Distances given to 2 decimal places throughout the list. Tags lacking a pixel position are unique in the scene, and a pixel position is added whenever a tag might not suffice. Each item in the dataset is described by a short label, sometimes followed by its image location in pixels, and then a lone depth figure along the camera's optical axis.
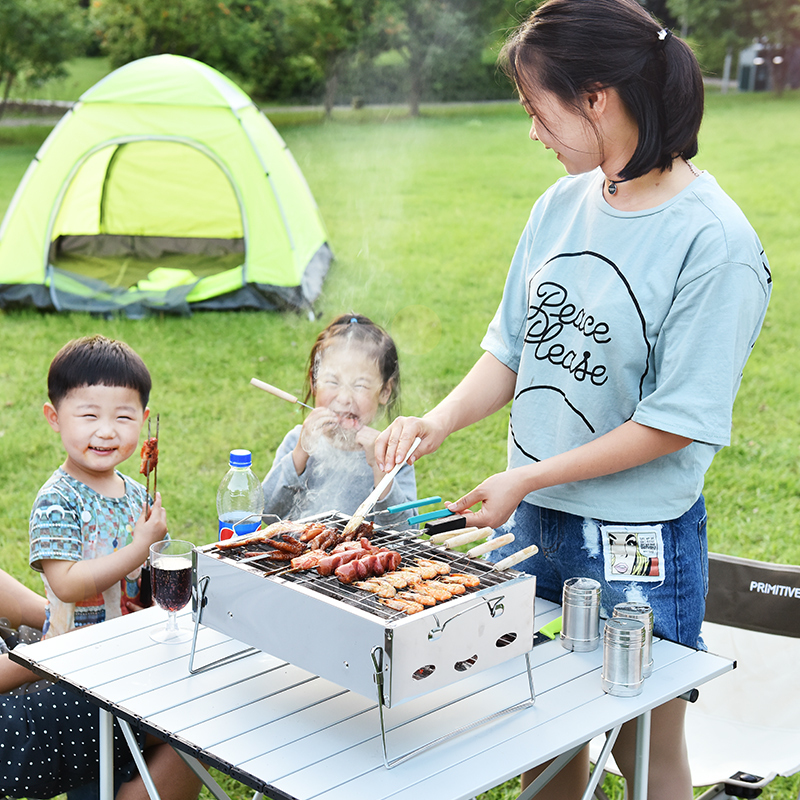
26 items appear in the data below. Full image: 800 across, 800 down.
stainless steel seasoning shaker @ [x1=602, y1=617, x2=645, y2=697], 1.63
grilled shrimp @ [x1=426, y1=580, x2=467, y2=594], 1.55
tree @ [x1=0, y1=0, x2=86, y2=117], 12.84
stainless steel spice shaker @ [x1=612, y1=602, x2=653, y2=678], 1.67
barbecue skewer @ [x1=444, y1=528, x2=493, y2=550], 1.70
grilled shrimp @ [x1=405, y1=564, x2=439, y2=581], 1.62
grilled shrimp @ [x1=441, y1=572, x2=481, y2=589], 1.58
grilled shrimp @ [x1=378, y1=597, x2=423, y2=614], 1.47
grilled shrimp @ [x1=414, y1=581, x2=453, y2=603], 1.53
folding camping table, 1.43
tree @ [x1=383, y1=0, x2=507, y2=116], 11.05
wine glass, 1.85
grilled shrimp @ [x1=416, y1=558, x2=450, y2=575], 1.65
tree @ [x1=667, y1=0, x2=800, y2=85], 13.59
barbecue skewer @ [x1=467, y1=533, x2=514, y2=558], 1.71
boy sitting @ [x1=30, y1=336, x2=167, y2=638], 2.22
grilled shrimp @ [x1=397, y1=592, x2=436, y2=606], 1.50
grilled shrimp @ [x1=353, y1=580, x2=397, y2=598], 1.54
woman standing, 1.69
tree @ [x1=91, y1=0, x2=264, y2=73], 12.79
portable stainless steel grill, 1.43
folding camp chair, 2.43
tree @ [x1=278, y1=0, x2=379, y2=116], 11.40
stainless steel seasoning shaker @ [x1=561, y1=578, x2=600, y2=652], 1.78
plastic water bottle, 2.28
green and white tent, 6.66
